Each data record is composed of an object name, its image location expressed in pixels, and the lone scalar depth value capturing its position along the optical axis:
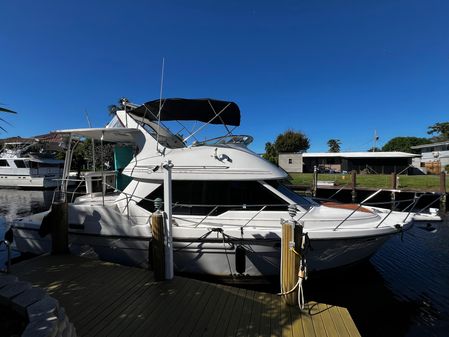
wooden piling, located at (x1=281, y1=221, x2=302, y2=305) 4.13
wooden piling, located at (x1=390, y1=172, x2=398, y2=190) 16.75
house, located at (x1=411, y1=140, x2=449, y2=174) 36.31
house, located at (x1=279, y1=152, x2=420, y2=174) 35.53
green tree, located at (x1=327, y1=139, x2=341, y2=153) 74.69
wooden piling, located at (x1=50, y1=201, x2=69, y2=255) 6.00
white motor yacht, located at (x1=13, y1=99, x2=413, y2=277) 5.60
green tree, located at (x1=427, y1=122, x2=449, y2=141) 50.81
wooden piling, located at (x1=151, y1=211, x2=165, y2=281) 4.75
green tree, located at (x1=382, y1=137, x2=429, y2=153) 70.31
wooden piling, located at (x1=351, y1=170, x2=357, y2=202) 18.34
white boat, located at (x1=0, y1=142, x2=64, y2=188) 27.20
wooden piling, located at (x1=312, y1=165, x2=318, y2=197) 18.99
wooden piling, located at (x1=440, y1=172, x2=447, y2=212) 15.50
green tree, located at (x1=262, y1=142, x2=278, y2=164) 51.17
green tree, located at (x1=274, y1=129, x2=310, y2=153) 54.38
